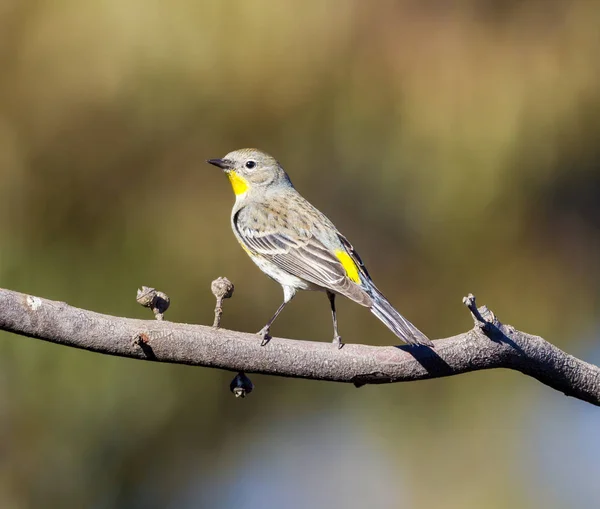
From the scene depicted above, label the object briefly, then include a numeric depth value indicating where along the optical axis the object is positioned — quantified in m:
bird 6.87
